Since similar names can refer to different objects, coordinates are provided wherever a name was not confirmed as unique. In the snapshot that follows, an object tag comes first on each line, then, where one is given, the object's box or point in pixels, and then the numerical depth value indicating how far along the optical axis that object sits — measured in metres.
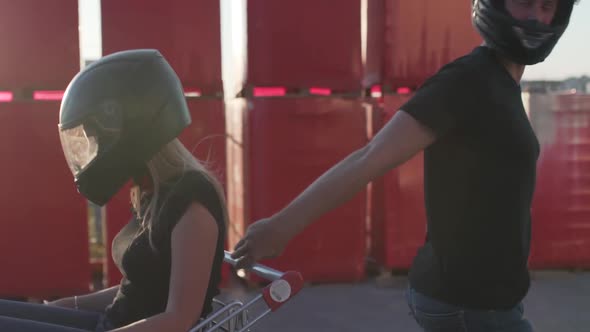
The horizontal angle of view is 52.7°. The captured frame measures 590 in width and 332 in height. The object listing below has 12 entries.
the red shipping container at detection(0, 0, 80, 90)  4.48
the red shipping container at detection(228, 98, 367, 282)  4.93
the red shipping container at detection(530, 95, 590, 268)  5.56
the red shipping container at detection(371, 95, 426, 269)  5.34
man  1.43
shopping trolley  1.52
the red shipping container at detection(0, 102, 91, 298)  4.56
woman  1.73
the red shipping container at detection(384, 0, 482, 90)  5.20
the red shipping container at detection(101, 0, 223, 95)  4.57
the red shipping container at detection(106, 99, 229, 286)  4.73
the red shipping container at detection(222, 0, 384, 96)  4.84
